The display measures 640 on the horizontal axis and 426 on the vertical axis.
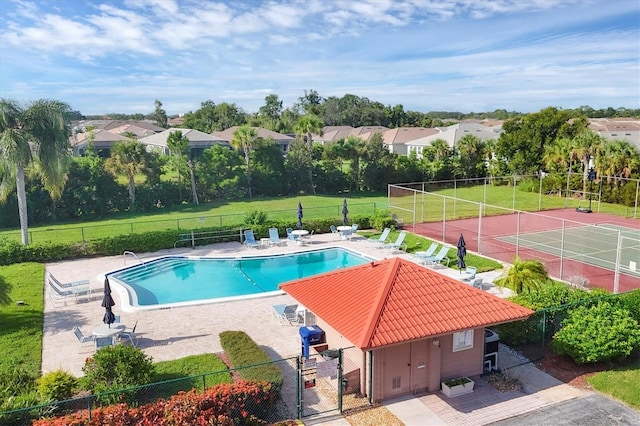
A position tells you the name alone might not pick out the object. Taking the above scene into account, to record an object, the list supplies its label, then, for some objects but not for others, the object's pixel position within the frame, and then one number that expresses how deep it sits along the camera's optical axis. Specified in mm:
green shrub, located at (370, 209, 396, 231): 28297
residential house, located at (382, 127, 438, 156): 72625
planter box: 10898
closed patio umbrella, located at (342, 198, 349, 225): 27484
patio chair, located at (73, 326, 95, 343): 13383
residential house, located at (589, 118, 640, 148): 57266
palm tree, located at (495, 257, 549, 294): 15836
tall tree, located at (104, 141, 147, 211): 35625
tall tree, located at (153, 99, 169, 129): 122312
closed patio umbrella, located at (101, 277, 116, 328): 13594
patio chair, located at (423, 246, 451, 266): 21361
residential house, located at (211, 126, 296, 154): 62422
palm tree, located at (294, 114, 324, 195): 43781
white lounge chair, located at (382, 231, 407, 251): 24219
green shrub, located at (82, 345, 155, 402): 10440
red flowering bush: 8672
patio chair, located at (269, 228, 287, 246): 25516
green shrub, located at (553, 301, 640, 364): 11859
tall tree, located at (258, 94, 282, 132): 122312
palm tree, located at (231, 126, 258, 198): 41281
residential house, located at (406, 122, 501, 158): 61469
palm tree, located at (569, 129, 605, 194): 38000
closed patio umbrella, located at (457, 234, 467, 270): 19859
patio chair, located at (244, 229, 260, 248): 24984
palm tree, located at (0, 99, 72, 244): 21906
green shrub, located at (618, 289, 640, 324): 13271
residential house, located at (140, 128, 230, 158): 53094
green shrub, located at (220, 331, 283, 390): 10533
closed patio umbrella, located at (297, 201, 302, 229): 26375
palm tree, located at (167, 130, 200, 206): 39188
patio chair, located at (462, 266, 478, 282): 18253
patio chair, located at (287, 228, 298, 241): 26092
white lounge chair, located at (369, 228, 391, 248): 24873
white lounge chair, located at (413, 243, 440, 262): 21859
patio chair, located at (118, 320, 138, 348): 13867
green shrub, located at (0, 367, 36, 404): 9844
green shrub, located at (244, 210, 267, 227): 26703
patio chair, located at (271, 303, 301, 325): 15242
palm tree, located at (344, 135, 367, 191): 43219
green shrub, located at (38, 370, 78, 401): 9773
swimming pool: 19016
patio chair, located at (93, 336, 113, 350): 13312
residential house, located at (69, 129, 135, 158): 57438
